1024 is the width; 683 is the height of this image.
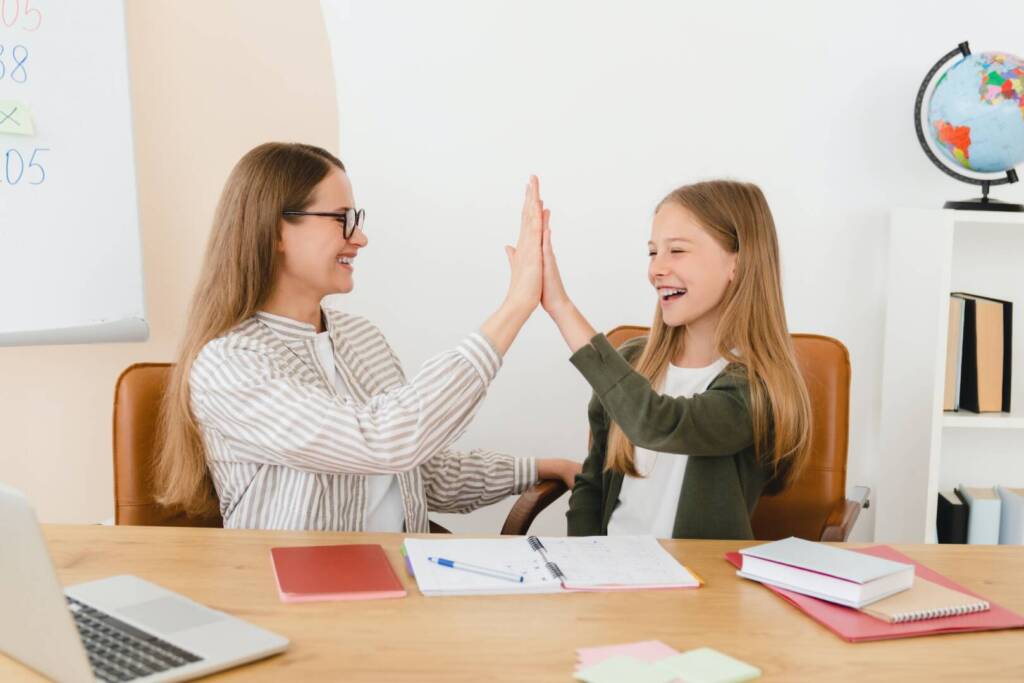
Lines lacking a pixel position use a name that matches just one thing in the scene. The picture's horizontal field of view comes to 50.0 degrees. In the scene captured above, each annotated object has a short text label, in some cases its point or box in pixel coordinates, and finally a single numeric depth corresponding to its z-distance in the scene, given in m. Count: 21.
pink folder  1.32
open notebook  1.47
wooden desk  1.22
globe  2.57
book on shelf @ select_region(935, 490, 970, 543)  2.82
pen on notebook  1.49
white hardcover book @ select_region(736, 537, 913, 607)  1.41
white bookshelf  2.71
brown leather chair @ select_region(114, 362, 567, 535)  2.02
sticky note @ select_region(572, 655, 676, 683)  1.17
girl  1.88
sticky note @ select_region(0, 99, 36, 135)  2.60
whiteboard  2.62
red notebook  1.42
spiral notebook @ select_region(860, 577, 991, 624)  1.36
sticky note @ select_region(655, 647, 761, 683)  1.18
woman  1.84
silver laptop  1.08
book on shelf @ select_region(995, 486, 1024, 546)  2.77
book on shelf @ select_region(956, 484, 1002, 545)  2.81
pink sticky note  1.23
